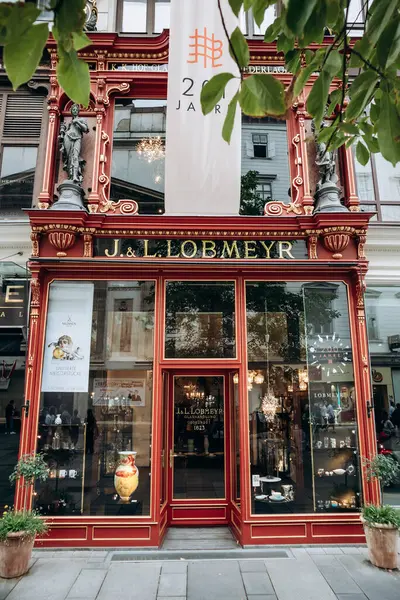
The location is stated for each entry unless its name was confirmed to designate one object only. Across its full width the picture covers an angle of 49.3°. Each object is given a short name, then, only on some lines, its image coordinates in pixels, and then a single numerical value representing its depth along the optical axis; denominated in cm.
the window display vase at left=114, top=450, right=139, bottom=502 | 750
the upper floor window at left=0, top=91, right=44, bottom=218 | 891
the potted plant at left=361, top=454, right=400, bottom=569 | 640
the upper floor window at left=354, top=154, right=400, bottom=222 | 910
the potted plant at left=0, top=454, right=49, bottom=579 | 610
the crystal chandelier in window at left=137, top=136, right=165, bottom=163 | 891
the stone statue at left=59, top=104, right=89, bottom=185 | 844
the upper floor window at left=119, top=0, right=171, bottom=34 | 973
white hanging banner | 717
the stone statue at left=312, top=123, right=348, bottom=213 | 821
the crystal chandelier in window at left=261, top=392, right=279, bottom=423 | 789
